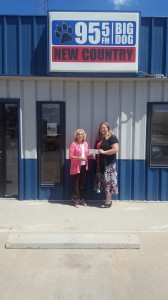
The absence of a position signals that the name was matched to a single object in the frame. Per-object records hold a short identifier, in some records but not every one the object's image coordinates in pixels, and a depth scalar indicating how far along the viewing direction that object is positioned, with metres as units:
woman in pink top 4.64
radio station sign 4.56
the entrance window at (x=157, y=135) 4.94
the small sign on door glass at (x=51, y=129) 4.93
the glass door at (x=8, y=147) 4.98
